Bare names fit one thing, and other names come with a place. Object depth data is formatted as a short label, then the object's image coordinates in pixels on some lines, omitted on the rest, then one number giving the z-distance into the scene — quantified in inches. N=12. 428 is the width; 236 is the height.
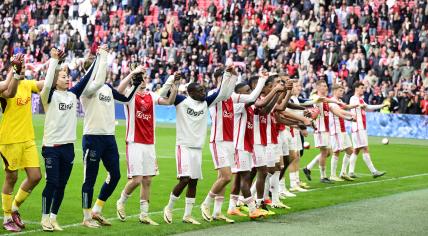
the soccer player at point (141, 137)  541.3
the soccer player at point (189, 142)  547.2
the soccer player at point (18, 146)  518.3
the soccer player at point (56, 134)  506.9
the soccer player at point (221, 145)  561.6
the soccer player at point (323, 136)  821.9
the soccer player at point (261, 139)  591.3
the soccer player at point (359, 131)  859.8
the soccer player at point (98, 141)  529.0
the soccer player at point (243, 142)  572.4
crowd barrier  1360.7
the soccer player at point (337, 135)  832.3
